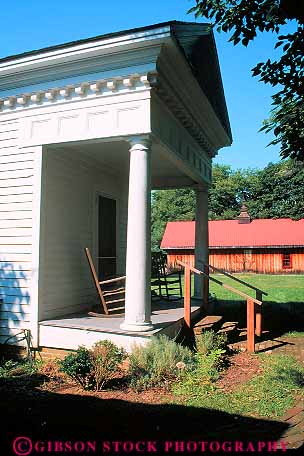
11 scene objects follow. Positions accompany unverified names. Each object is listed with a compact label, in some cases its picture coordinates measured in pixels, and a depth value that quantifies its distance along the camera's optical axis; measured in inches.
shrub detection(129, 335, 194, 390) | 193.8
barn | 1301.7
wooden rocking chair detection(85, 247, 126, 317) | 263.7
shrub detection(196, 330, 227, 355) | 231.8
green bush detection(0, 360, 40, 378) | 219.0
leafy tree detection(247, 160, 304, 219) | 1637.6
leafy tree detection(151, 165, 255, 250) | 2074.2
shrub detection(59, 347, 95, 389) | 191.2
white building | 221.3
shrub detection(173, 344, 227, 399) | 186.9
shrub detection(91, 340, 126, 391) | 190.9
